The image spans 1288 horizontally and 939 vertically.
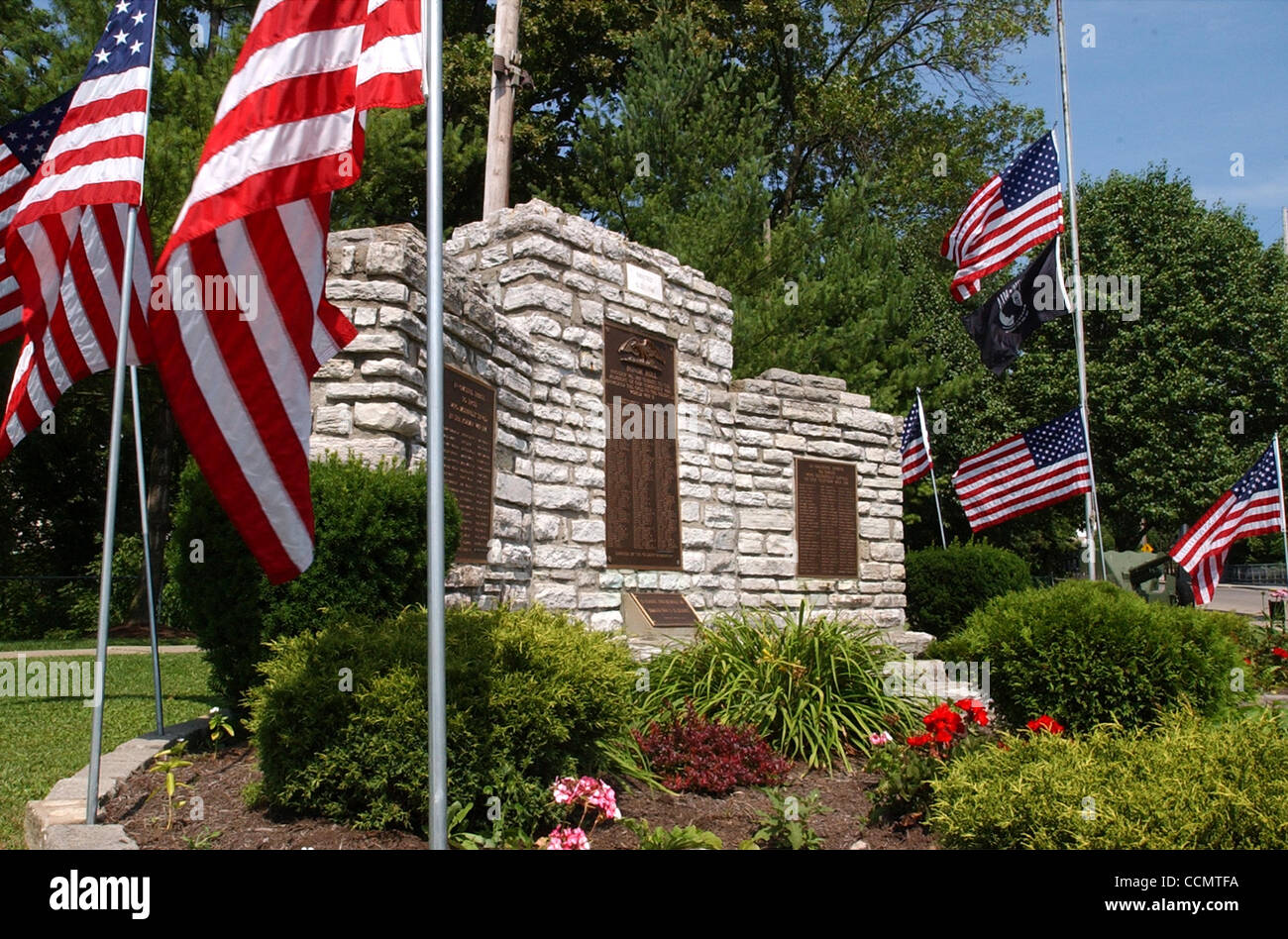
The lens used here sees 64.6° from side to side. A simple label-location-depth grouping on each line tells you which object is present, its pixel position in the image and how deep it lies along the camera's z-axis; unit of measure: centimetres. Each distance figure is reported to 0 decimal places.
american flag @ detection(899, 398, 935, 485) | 1498
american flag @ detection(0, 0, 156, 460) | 470
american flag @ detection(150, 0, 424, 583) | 370
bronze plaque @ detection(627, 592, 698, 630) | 941
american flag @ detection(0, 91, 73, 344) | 620
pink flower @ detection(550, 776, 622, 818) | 438
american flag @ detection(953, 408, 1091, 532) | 1147
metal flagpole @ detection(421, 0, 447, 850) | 323
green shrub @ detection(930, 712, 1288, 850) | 348
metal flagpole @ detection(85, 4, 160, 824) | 418
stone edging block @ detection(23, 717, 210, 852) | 393
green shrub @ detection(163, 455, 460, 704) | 533
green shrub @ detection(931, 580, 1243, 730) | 629
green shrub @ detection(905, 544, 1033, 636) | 1521
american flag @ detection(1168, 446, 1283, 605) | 1166
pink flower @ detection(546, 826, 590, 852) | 386
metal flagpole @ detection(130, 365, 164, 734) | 546
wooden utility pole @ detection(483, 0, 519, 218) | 1435
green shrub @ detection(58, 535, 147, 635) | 1750
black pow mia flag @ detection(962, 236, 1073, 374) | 1143
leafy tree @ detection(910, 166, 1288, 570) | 2275
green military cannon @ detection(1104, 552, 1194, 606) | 1700
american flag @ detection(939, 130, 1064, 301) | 1101
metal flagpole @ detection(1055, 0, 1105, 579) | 1134
